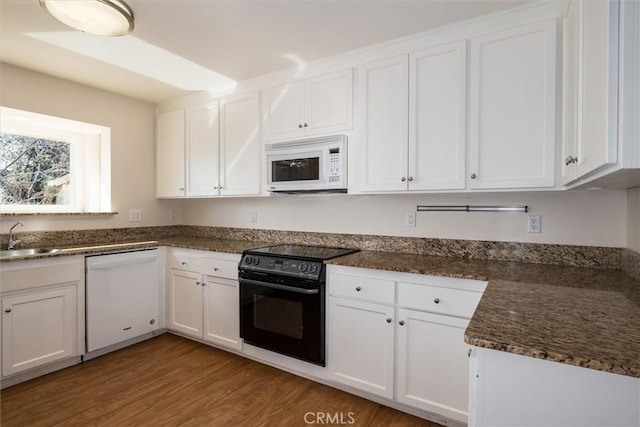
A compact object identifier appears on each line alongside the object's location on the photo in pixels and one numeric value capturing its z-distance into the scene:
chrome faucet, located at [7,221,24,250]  2.53
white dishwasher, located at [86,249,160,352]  2.59
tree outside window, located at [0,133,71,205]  2.68
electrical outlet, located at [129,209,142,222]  3.41
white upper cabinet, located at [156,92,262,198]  2.86
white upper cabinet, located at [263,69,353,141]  2.37
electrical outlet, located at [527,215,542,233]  2.04
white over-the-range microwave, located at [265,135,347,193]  2.37
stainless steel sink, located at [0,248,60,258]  2.36
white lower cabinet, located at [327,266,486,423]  1.75
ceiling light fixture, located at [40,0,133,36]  1.70
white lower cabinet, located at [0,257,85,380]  2.17
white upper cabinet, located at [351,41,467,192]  1.99
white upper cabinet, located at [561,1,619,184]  0.86
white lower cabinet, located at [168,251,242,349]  2.66
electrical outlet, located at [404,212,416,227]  2.45
